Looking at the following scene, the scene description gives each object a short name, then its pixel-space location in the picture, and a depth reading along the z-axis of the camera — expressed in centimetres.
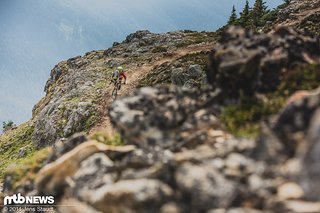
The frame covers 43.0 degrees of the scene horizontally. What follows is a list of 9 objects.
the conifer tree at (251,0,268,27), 9062
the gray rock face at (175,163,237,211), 1459
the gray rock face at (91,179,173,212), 1539
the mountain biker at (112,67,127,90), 5259
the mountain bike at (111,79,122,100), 5423
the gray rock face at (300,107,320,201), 1313
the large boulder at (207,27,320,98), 2078
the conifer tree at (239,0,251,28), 8838
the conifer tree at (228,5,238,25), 9536
